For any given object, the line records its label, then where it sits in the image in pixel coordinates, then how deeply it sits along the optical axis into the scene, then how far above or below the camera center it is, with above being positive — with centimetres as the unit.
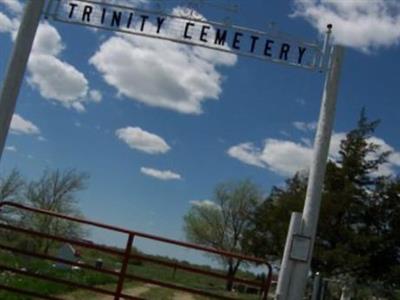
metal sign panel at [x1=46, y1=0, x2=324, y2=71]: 1209 +423
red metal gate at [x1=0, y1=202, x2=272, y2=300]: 998 +18
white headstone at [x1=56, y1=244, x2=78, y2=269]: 2376 +10
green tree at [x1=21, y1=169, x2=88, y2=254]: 5942 +440
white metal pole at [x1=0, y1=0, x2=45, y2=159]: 1131 +269
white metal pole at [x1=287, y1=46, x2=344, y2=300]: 1055 +212
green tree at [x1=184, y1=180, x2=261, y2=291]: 6536 +617
